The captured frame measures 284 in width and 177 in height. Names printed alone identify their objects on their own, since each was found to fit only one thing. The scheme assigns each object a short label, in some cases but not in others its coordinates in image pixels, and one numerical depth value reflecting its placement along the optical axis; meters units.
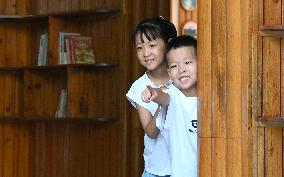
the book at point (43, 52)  9.60
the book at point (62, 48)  9.24
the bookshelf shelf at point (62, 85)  8.85
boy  5.23
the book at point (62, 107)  9.27
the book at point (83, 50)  9.12
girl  5.77
